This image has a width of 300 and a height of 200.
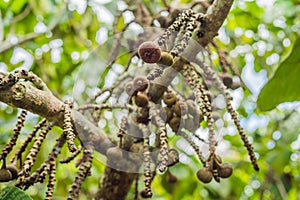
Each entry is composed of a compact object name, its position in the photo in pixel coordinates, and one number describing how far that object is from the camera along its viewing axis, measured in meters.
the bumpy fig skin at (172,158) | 1.07
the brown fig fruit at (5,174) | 0.94
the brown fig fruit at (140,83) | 1.03
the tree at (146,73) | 1.17
